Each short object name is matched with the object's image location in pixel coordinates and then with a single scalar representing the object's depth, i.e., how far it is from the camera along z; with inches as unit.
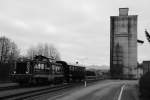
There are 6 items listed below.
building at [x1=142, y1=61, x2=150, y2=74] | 1003.2
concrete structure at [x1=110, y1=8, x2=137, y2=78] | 4158.5
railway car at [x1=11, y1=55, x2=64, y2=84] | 1290.6
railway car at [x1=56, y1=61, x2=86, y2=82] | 1813.6
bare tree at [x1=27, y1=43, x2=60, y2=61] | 4478.3
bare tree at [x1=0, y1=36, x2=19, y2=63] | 3351.9
